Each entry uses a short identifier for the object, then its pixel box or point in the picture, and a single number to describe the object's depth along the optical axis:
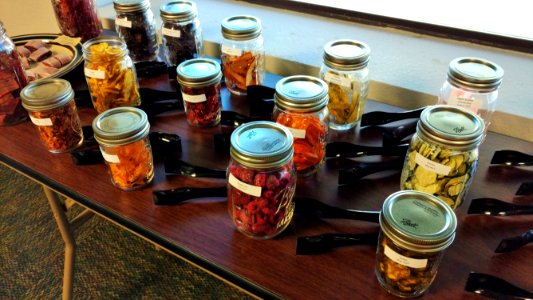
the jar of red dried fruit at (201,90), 0.93
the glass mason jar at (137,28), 1.14
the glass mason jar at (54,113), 0.89
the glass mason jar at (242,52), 1.01
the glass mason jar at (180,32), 1.09
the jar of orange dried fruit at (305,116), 0.80
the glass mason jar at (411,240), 0.58
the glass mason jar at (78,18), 1.20
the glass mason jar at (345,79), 0.89
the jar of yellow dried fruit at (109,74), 0.97
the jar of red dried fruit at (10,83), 1.00
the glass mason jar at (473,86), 0.82
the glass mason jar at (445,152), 0.69
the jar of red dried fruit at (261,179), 0.67
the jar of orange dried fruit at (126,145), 0.79
